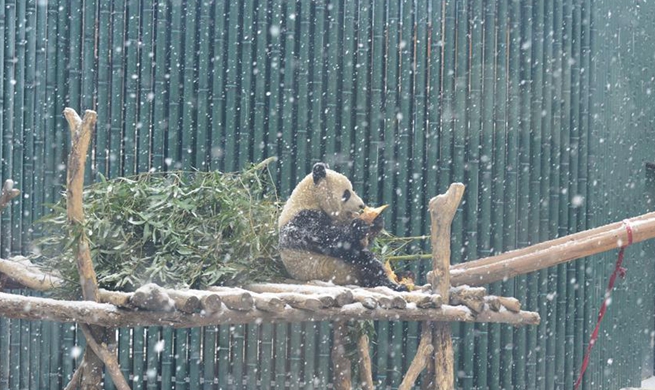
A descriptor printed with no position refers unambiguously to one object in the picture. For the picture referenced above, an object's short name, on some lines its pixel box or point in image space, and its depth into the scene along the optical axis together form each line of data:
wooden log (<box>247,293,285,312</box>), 7.26
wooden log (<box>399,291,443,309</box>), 7.79
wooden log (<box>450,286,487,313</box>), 8.12
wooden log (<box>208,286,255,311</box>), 7.18
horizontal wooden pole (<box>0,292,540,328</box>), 7.10
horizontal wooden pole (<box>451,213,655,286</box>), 8.44
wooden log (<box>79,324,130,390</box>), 7.61
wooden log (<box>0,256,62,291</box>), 8.65
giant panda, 8.31
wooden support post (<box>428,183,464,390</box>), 7.88
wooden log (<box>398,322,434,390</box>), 8.40
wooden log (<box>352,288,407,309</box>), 7.56
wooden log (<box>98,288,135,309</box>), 7.05
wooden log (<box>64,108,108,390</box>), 7.05
